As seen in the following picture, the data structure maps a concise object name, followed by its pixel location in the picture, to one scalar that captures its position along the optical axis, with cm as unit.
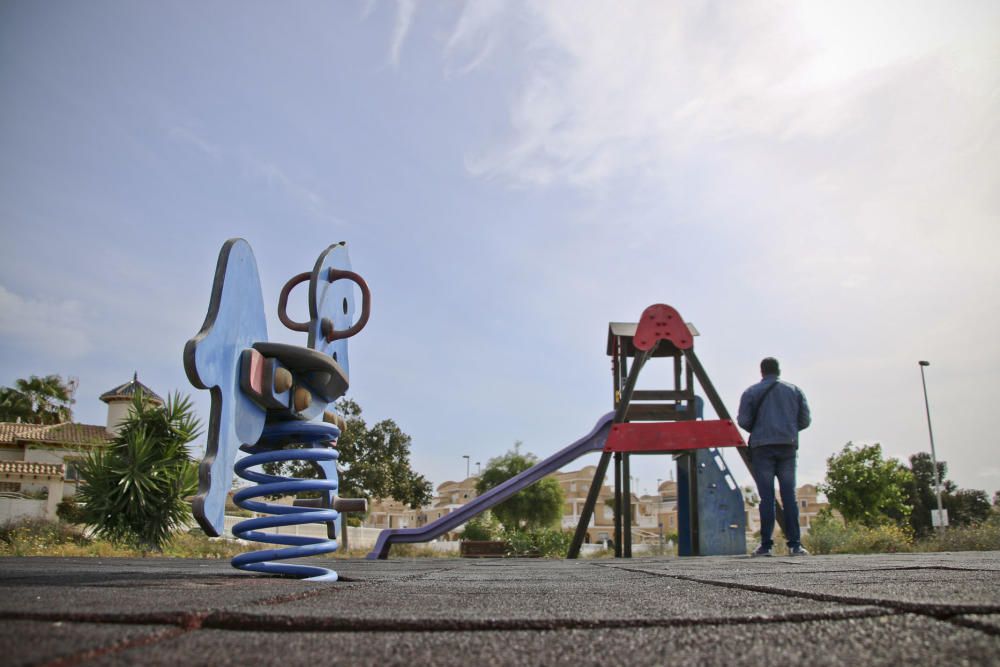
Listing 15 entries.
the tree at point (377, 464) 3105
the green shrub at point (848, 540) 989
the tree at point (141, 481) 1170
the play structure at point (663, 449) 1003
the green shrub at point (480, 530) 2191
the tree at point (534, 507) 2577
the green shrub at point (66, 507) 2578
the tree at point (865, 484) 2886
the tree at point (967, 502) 4081
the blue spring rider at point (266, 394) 284
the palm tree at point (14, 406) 4103
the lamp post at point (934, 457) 3096
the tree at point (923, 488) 4162
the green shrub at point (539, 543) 1652
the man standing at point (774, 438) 722
